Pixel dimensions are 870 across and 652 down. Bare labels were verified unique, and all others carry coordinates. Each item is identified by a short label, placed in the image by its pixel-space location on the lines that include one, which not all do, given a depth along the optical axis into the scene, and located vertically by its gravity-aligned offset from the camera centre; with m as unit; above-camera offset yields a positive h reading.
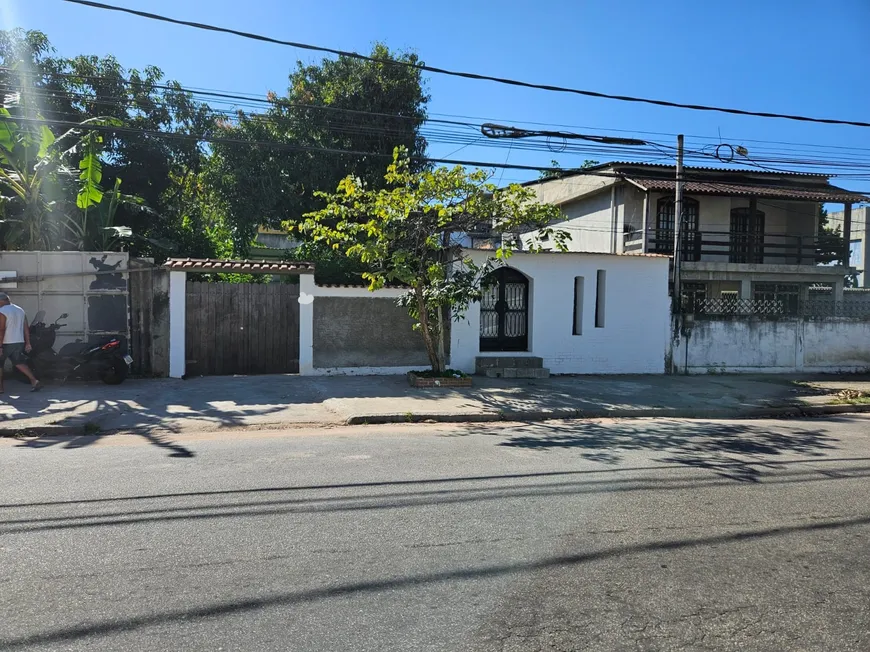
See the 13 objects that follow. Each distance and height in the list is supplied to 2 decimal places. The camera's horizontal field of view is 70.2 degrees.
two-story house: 20.75 +2.93
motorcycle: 10.63 -1.12
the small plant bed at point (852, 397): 11.50 -1.72
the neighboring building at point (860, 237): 31.39 +3.69
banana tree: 11.43 +2.24
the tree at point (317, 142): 18.30 +4.76
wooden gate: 11.96 -0.59
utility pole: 14.71 +1.87
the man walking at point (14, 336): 9.66 -0.64
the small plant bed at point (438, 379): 11.67 -1.47
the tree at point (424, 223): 10.55 +1.40
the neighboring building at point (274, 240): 28.00 +2.87
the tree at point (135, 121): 16.22 +5.03
